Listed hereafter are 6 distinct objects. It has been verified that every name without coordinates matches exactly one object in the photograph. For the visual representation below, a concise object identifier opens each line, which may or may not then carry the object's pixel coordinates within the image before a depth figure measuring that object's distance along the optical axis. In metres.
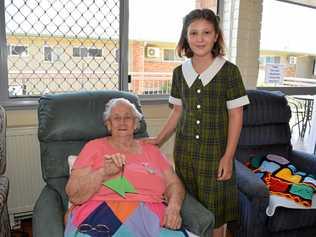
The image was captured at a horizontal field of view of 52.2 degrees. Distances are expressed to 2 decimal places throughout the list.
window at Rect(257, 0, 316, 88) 2.90
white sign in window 2.99
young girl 1.44
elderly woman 1.34
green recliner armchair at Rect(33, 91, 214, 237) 1.63
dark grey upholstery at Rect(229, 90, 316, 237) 1.79
